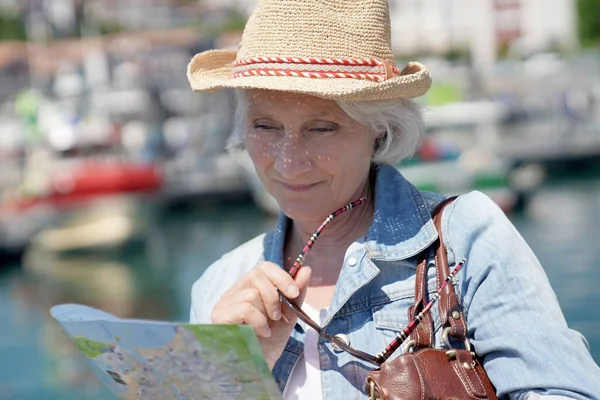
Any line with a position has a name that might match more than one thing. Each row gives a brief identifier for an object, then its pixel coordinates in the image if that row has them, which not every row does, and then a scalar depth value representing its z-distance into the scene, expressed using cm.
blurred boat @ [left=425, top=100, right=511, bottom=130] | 1971
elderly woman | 120
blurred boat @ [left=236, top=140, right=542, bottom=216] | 1333
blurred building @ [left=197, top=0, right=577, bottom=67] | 3550
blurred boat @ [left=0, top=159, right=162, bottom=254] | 1449
